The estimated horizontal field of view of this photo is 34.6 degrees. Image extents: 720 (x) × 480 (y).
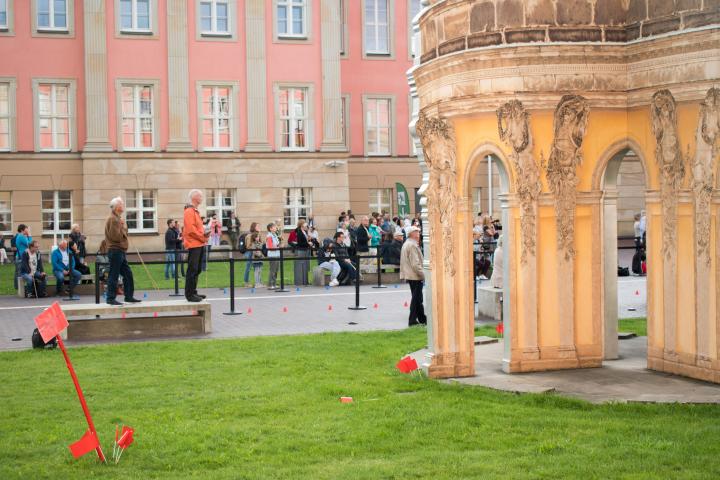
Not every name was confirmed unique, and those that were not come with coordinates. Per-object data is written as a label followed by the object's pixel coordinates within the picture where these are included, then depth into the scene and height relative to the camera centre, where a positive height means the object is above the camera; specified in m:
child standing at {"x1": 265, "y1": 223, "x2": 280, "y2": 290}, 29.33 -0.44
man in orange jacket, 19.91 -0.04
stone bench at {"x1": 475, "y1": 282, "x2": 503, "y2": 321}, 22.05 -1.34
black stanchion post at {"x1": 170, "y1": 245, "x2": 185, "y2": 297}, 26.03 -1.27
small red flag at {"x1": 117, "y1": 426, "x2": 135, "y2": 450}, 10.45 -1.82
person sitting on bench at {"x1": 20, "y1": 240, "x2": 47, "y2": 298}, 27.98 -0.87
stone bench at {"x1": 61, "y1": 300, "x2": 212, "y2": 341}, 19.83 -1.44
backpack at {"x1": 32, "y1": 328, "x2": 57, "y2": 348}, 18.27 -1.62
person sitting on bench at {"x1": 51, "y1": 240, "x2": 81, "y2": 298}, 27.86 -0.62
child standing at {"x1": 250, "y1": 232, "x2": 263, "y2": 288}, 29.78 -0.52
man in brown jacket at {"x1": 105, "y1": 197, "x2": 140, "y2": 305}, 19.64 -0.14
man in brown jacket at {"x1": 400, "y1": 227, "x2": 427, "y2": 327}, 20.80 -0.66
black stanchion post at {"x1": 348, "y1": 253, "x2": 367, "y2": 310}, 23.09 -1.27
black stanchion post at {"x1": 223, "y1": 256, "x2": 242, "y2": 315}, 23.00 -1.14
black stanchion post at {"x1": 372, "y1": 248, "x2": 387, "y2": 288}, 28.55 -0.91
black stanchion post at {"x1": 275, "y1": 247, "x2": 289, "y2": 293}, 27.70 -1.28
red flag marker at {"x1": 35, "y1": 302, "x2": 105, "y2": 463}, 10.33 -0.84
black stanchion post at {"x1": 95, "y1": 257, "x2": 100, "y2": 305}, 22.36 -0.88
